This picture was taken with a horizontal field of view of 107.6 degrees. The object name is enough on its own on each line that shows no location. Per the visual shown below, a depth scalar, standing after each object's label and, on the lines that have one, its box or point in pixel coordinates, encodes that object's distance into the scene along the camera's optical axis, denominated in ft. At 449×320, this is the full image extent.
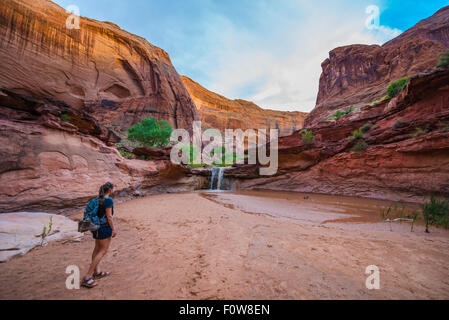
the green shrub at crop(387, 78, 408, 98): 42.21
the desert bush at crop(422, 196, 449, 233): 14.90
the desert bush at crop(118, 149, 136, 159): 44.72
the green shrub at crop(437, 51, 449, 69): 27.35
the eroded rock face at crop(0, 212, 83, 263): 9.25
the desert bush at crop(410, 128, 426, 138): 28.92
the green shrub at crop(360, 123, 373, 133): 38.34
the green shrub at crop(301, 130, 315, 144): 47.98
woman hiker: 7.25
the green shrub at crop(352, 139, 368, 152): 36.48
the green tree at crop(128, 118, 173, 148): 85.35
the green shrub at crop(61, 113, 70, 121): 25.25
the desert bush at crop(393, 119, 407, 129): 32.39
